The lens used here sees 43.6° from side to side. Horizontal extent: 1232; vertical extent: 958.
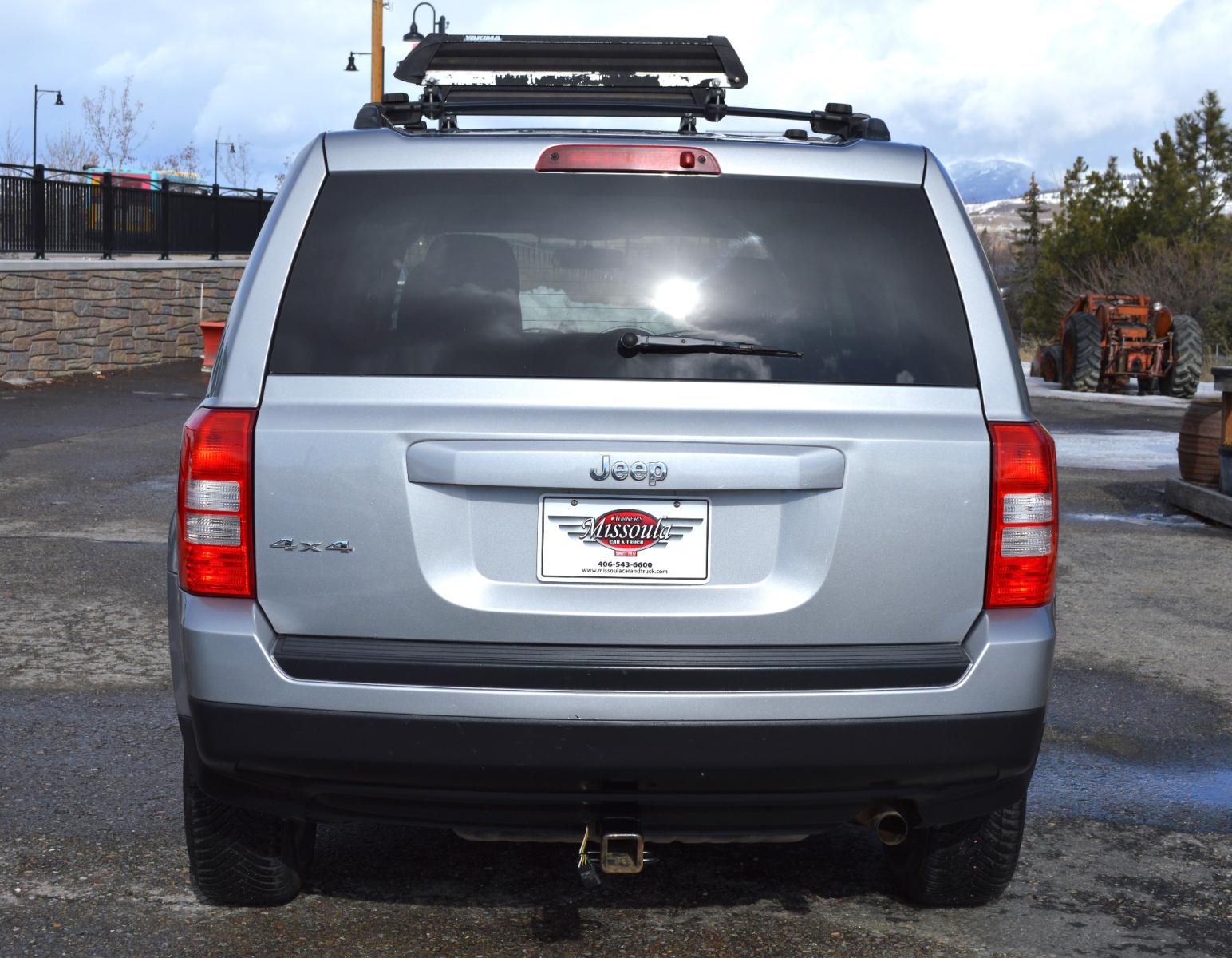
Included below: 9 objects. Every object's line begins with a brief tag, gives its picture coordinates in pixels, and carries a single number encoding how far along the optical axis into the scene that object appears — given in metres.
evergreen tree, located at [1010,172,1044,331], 72.38
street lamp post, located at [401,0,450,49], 28.95
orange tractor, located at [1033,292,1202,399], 23.48
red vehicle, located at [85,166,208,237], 21.45
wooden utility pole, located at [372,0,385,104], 28.31
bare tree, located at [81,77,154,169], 45.03
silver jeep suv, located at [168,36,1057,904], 3.10
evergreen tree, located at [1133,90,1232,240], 47.59
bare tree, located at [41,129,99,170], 44.56
